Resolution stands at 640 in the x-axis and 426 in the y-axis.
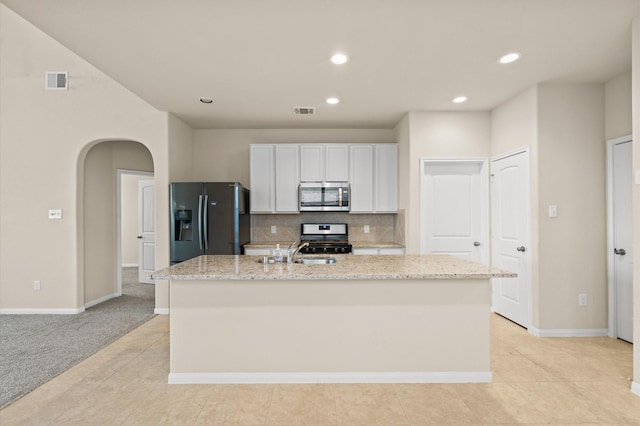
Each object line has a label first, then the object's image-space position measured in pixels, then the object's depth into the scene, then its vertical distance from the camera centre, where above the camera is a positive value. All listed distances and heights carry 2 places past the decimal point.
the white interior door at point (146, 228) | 6.75 -0.25
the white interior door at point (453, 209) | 4.72 +0.06
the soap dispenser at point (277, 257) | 3.04 -0.37
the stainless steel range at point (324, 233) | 5.35 -0.28
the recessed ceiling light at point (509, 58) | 3.00 +1.34
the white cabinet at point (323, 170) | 5.15 +0.64
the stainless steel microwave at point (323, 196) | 5.10 +0.26
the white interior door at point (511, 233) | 3.90 -0.23
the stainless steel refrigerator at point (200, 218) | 4.48 -0.04
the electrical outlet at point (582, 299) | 3.69 -0.90
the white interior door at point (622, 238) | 3.43 -0.25
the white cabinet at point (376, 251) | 4.83 -0.50
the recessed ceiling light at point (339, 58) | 2.98 +1.33
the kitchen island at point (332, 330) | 2.68 -0.88
